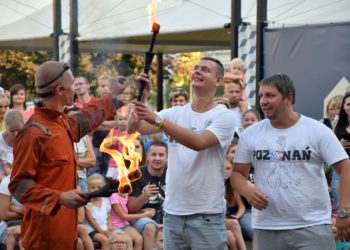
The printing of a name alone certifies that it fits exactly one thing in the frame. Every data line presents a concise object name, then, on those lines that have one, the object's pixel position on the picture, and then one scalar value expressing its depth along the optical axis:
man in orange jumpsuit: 5.76
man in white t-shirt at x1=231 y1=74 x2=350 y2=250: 6.36
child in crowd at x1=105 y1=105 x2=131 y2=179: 10.46
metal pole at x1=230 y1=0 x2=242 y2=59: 13.85
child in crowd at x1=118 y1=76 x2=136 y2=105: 6.79
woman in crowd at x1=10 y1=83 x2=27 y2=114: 12.62
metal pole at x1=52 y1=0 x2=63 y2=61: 18.04
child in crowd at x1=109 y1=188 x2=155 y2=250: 10.17
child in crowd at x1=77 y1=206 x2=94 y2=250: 9.69
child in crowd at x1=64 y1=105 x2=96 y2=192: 10.49
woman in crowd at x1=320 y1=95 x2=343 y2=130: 11.26
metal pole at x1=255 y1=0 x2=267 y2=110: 13.38
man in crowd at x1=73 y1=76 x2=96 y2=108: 12.04
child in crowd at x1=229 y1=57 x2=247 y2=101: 11.63
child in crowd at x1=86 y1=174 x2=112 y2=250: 9.94
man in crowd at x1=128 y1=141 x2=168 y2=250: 10.03
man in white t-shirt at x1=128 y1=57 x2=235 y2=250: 6.64
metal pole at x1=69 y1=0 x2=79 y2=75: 17.20
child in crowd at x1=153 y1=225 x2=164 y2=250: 10.10
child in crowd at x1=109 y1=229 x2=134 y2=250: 9.75
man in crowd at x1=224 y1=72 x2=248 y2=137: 11.47
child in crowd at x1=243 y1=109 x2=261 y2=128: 10.88
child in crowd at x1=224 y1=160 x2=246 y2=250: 10.17
